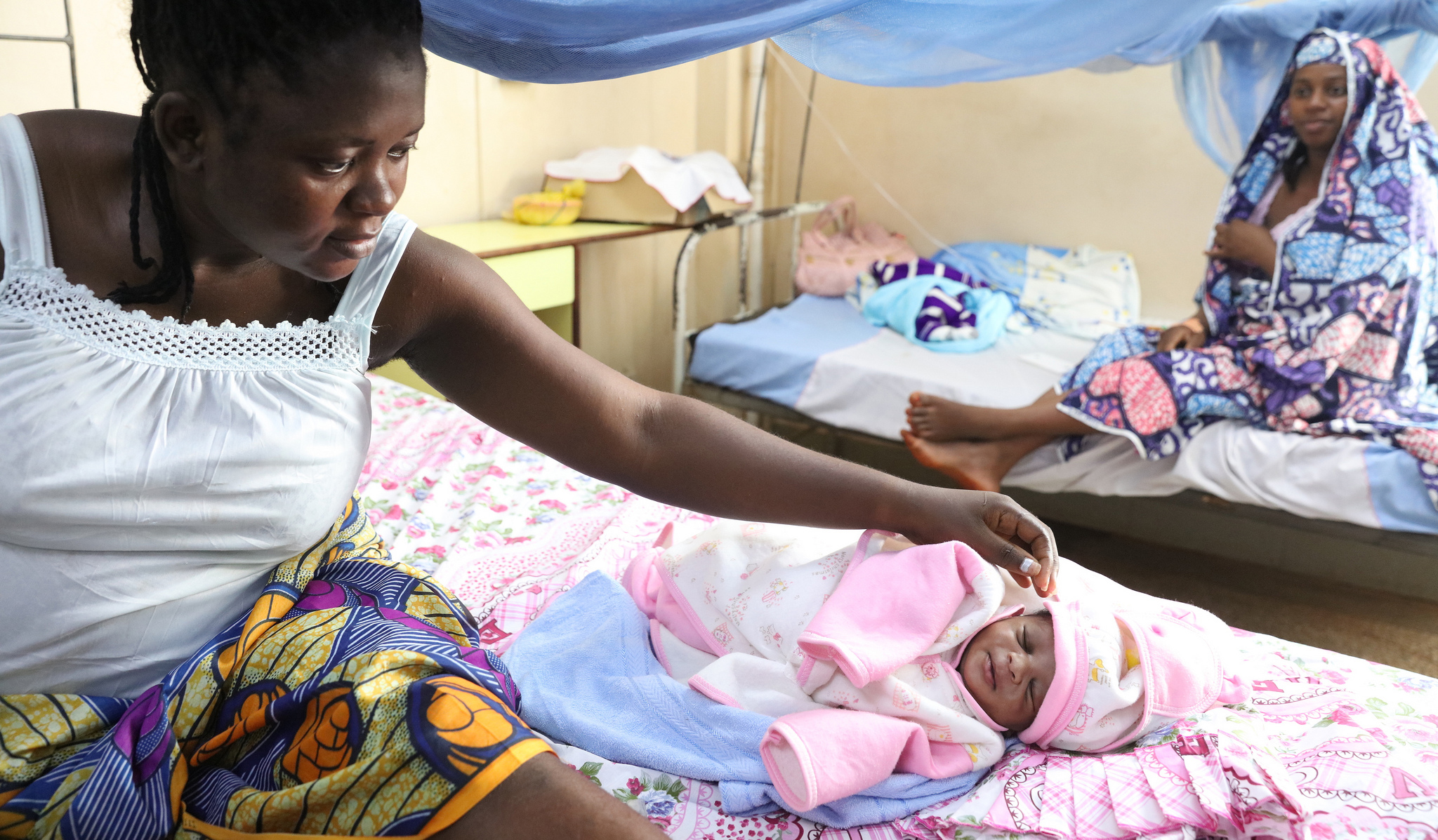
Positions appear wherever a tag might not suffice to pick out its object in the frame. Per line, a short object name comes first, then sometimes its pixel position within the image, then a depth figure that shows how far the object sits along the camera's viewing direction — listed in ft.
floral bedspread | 3.08
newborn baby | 3.37
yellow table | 9.52
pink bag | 12.47
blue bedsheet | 10.06
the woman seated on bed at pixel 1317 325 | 7.91
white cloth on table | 10.86
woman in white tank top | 2.46
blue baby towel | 3.33
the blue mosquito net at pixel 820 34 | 3.89
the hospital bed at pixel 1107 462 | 7.50
